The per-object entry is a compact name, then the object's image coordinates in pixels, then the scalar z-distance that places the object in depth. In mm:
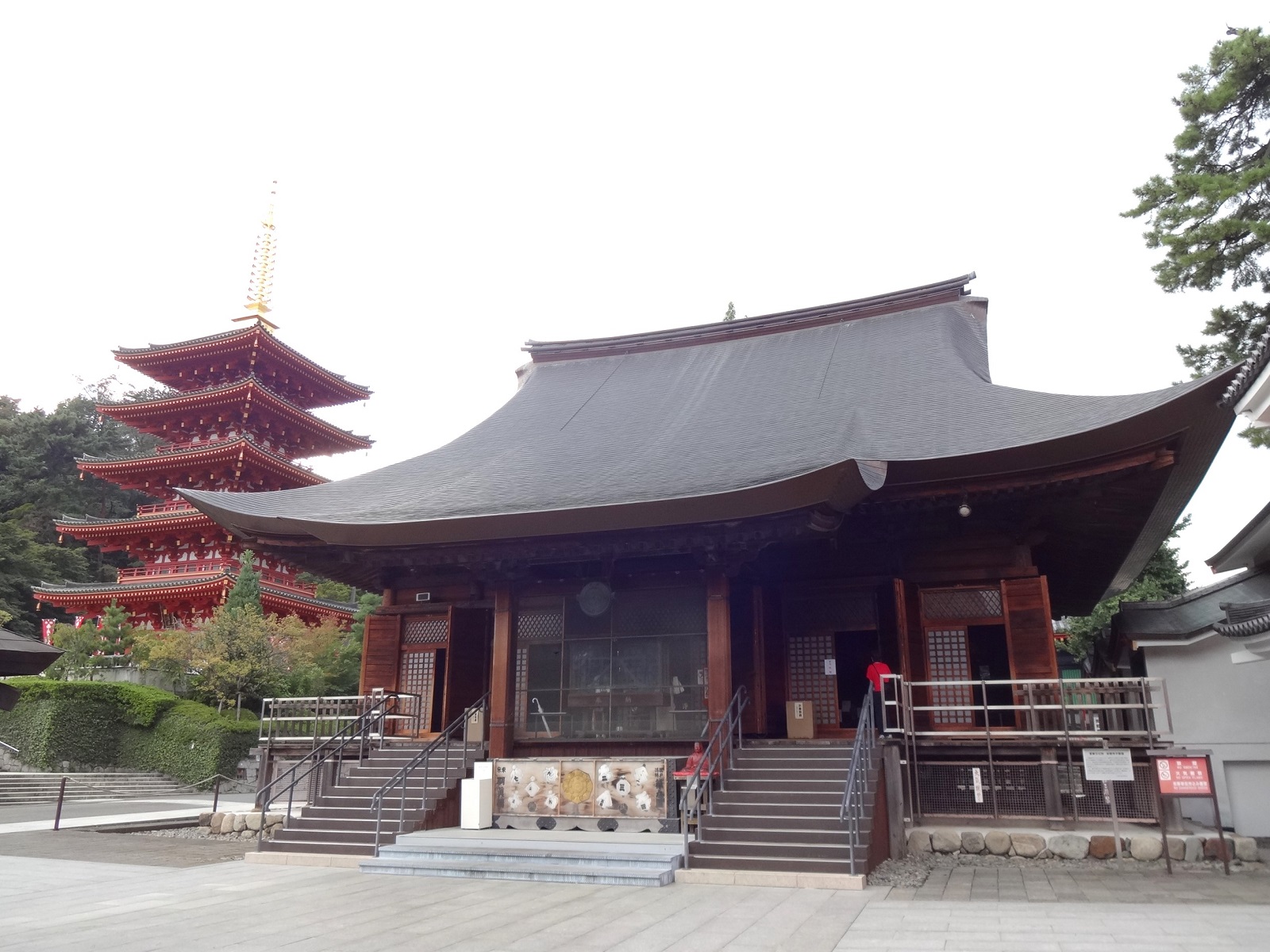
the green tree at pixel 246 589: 26328
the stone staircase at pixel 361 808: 10156
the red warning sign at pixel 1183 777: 8492
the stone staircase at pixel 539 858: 8484
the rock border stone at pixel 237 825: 12617
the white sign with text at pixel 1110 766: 8766
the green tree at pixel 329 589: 49344
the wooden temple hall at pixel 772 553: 10156
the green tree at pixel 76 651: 24062
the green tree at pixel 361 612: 30595
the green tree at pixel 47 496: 38969
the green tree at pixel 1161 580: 23172
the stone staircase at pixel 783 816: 8414
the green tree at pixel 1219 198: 13352
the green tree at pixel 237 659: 23906
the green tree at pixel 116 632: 25328
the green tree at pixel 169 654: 24469
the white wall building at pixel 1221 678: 12359
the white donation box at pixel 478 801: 10773
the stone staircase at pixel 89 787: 19297
